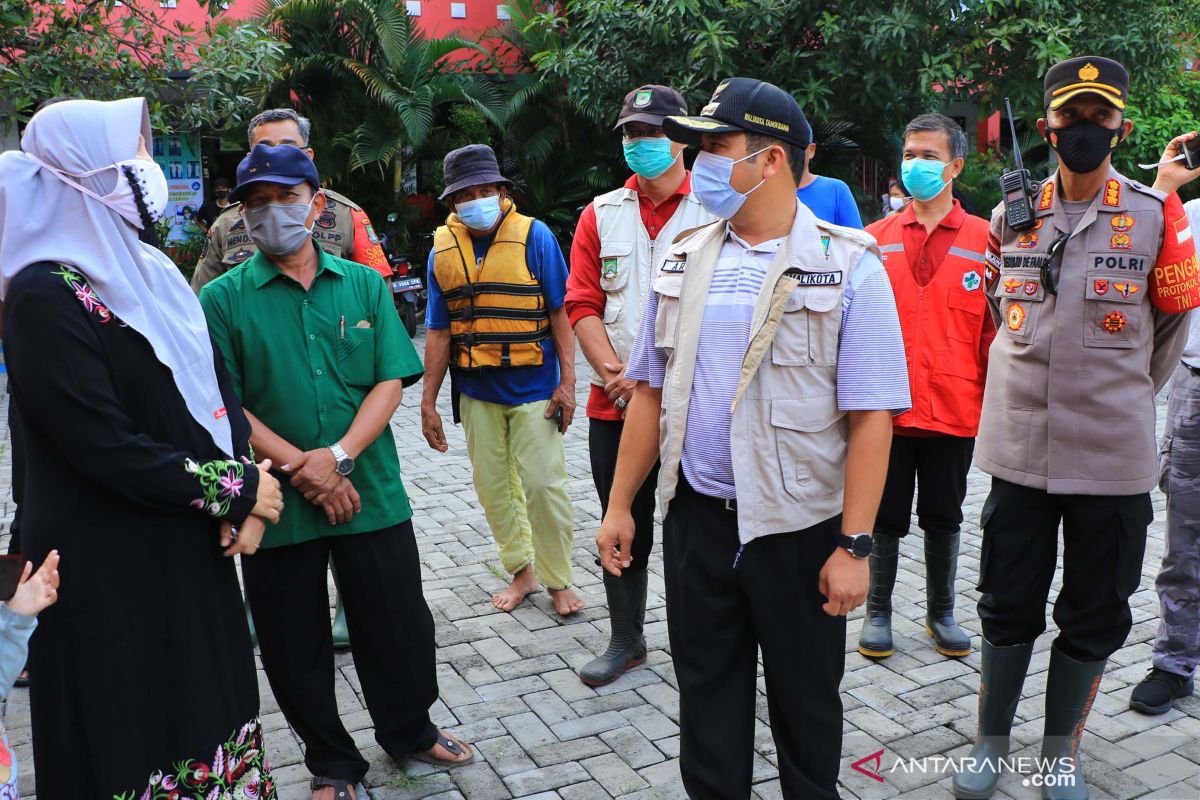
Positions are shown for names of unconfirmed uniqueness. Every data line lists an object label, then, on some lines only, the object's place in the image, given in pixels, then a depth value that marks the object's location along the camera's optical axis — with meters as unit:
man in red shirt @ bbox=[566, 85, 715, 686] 4.07
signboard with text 14.16
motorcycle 11.80
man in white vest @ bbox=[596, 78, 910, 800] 2.66
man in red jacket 4.18
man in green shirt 3.28
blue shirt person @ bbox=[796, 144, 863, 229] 4.06
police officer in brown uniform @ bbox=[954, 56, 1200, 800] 3.20
